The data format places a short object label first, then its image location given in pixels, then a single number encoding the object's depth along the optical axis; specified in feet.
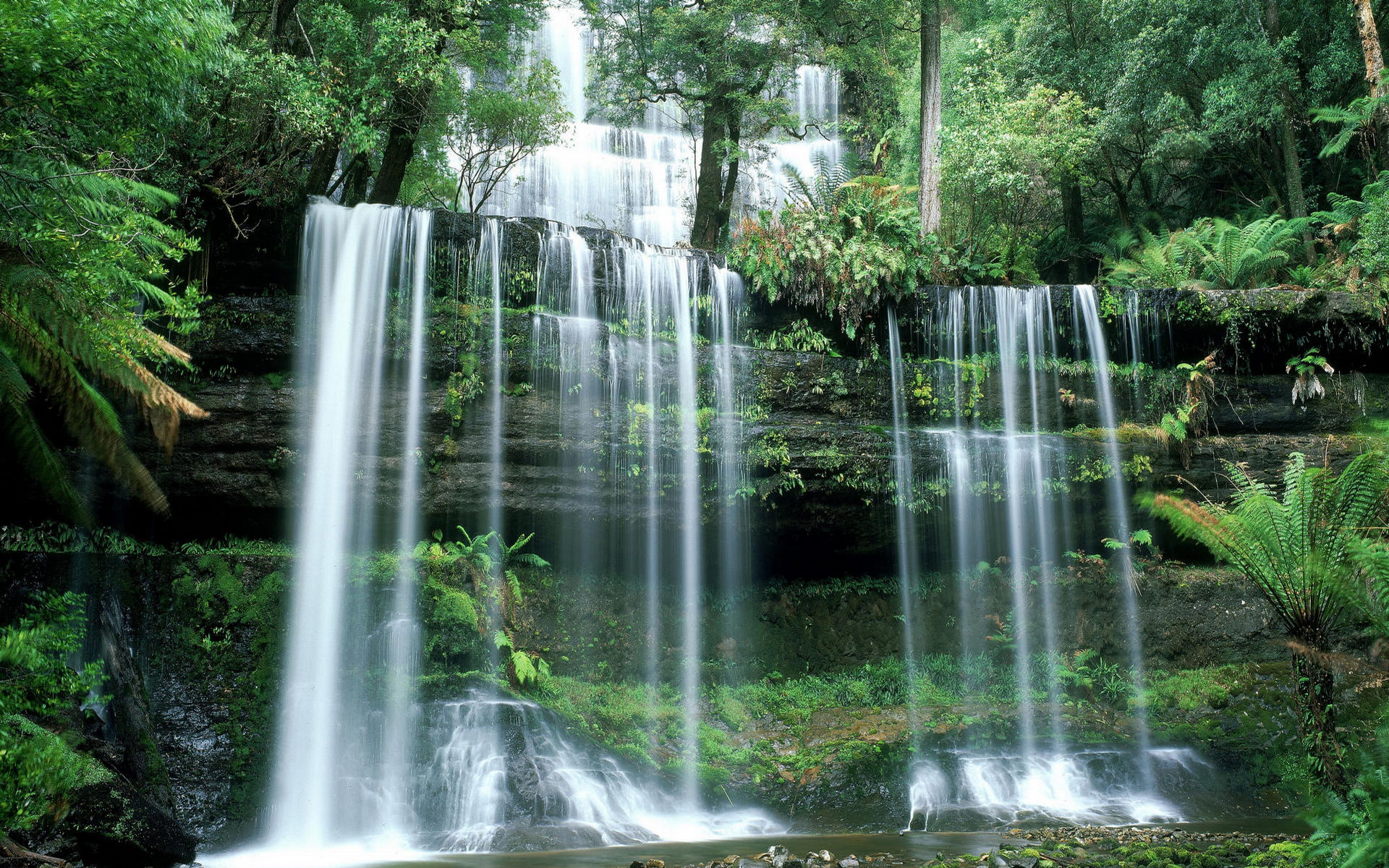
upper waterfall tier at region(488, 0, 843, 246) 64.80
